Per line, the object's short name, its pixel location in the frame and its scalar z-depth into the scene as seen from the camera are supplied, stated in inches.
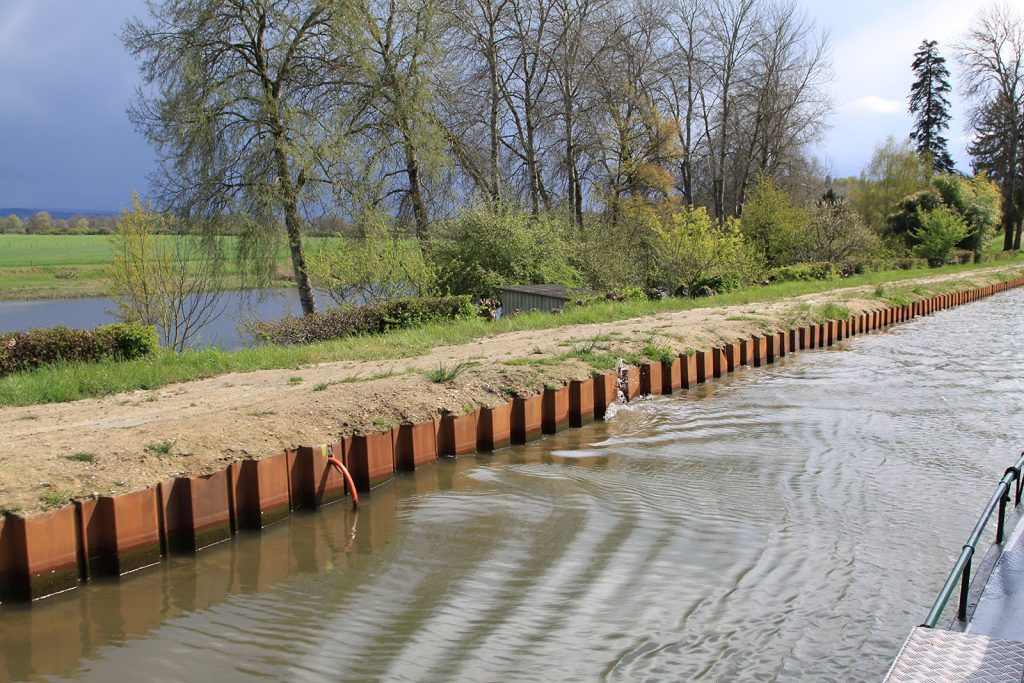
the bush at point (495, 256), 867.2
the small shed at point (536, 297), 715.4
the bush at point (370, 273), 716.0
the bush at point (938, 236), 1444.4
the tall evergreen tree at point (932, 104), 2568.9
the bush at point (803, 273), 1039.6
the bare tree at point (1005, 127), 2057.1
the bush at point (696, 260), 828.0
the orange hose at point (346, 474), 257.1
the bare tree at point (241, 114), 841.5
